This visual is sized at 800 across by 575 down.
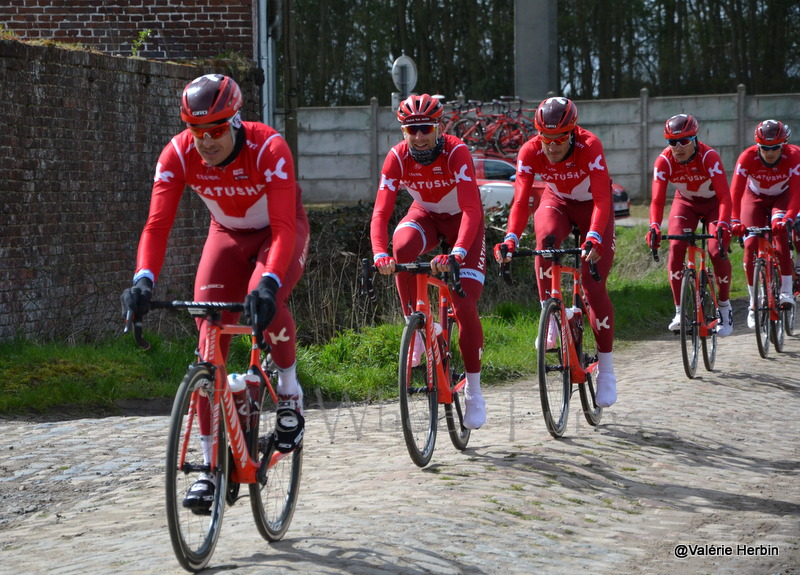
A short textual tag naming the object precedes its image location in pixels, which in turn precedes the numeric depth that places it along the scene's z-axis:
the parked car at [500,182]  26.50
